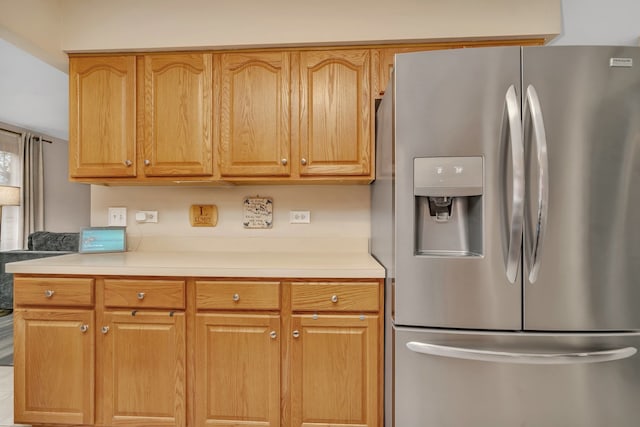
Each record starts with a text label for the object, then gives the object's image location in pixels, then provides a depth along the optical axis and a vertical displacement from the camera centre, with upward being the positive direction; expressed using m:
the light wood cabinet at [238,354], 1.51 -0.65
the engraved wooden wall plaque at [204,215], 2.20 -0.03
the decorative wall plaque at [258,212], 2.18 -0.01
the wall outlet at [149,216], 2.22 -0.04
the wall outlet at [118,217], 2.24 -0.05
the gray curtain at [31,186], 5.11 +0.38
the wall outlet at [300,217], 2.17 -0.04
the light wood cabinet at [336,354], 1.48 -0.64
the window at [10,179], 4.82 +0.46
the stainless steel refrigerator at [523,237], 1.18 -0.10
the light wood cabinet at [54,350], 1.58 -0.66
